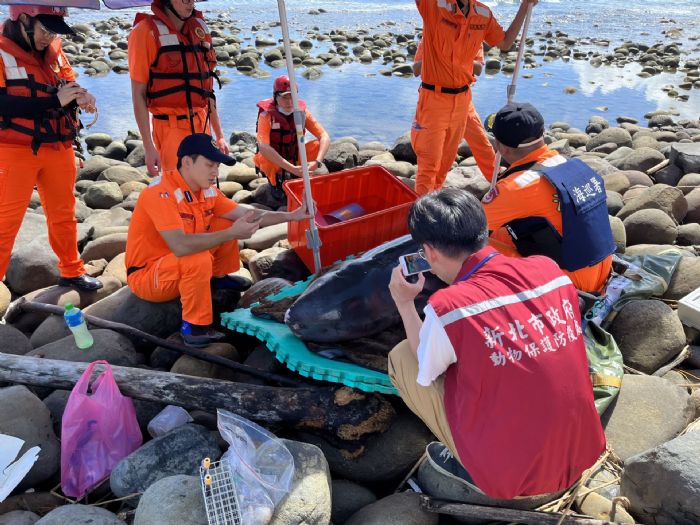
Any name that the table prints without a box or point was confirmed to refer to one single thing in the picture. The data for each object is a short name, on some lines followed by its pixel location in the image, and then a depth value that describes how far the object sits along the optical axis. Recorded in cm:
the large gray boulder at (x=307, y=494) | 258
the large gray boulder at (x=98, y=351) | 377
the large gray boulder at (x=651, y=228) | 517
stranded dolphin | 348
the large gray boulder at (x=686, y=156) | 690
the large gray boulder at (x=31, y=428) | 312
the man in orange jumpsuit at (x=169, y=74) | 461
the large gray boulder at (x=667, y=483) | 254
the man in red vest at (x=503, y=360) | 222
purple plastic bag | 308
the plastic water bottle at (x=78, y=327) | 368
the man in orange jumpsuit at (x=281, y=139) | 603
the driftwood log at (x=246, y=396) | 313
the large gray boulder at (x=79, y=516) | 263
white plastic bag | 257
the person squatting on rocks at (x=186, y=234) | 379
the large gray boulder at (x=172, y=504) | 253
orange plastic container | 447
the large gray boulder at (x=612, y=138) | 912
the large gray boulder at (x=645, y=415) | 316
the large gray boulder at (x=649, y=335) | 376
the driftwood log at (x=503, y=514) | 260
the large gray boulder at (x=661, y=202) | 553
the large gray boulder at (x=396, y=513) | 270
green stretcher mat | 316
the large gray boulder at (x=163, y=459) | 297
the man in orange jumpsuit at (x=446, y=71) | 526
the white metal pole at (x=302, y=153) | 356
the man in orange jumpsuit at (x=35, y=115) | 412
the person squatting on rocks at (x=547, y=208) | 338
